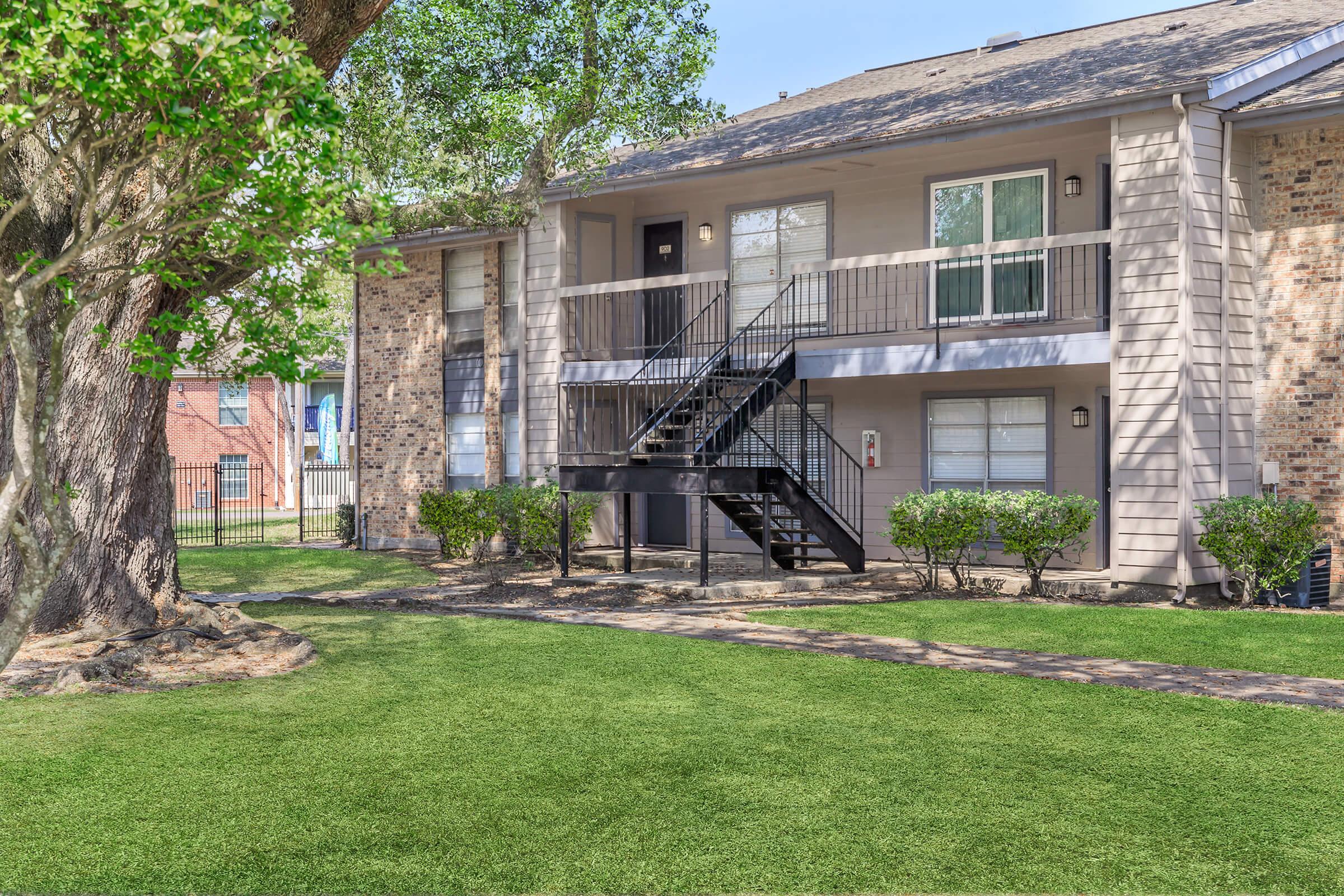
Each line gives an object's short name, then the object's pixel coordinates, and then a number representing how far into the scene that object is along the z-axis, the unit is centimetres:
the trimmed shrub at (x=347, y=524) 2212
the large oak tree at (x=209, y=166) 494
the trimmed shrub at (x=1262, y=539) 1253
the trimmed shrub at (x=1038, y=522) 1349
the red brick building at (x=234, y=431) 3897
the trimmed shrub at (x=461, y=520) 1731
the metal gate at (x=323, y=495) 3042
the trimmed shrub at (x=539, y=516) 1655
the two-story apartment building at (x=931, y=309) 1310
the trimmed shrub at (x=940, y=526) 1388
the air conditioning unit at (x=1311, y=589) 1273
